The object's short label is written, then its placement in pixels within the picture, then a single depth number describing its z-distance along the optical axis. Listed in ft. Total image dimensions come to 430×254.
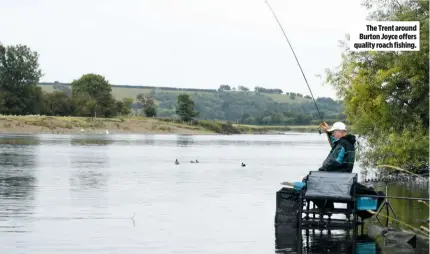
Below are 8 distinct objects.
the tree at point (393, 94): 83.41
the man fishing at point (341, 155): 52.08
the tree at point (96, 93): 517.96
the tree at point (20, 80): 489.67
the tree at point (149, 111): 558.56
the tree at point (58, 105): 511.15
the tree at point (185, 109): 586.49
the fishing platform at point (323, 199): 49.70
